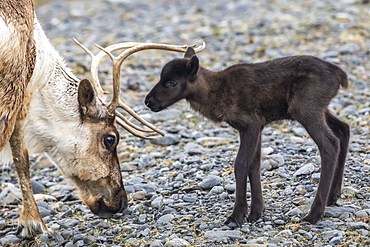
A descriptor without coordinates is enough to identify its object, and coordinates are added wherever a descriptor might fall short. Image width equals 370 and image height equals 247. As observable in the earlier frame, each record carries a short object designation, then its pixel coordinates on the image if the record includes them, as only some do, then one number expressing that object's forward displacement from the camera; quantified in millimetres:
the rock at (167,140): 19187
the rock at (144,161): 17703
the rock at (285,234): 11891
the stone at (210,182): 14930
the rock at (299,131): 18630
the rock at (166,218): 13538
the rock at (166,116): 21125
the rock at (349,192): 13627
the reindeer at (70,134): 14258
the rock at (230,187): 14516
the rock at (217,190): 14617
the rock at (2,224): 14908
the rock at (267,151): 16750
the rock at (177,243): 11978
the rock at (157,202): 14501
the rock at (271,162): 15719
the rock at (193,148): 17828
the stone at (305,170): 15000
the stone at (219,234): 12086
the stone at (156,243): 12161
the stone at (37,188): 17203
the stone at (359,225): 11883
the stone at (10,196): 16506
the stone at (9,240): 13828
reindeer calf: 12664
